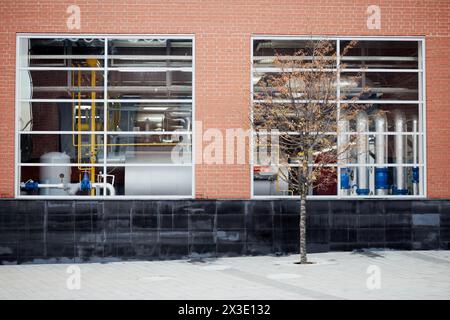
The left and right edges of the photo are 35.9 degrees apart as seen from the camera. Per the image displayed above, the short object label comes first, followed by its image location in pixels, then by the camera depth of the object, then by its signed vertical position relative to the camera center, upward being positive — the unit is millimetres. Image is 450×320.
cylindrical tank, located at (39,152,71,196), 15266 -169
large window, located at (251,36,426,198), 15500 +1055
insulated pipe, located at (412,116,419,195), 15656 -47
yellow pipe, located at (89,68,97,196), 15305 +486
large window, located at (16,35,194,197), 15258 +1085
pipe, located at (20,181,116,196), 15180 -478
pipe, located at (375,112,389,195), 15723 +196
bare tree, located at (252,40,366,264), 13672 +1019
